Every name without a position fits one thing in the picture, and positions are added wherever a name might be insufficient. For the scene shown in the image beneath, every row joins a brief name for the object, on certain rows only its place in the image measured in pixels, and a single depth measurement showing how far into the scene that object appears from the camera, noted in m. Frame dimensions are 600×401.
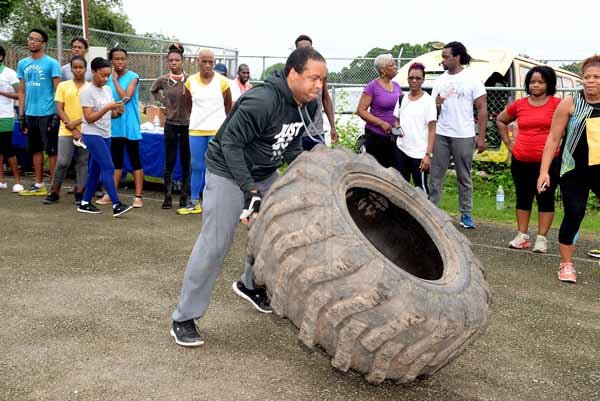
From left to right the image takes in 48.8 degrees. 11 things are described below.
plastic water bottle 9.02
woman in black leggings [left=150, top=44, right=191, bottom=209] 8.25
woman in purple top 7.37
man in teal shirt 8.98
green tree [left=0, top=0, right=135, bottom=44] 28.32
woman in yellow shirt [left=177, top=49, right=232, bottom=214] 7.89
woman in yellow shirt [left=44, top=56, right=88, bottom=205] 8.23
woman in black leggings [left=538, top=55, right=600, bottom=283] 5.58
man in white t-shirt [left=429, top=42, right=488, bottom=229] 7.49
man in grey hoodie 3.77
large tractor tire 3.07
